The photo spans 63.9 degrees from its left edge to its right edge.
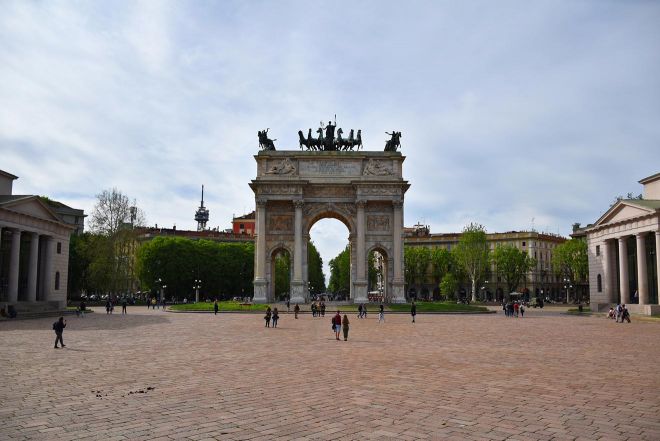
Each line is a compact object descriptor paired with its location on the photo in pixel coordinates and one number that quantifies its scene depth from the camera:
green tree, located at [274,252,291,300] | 110.94
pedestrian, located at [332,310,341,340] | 24.36
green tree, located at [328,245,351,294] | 123.81
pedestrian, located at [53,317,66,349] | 20.75
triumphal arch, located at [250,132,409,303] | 58.62
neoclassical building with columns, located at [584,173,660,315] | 47.06
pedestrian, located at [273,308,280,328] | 31.58
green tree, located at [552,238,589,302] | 84.38
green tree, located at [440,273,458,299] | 96.81
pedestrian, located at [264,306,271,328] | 31.59
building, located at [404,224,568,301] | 111.50
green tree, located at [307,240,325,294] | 128.74
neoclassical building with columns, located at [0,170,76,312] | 46.09
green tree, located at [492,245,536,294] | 99.44
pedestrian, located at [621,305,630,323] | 39.12
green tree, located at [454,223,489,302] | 90.62
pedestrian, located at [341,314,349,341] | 23.78
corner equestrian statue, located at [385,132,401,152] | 60.78
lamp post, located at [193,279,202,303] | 84.50
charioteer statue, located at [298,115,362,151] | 61.12
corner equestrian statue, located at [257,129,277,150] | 60.59
